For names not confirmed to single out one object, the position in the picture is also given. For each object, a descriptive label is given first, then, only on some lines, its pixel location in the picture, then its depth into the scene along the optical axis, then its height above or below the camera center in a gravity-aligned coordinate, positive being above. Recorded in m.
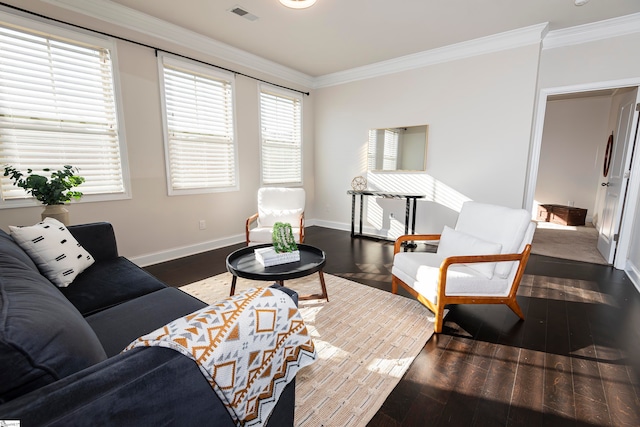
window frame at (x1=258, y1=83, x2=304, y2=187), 4.60 +0.93
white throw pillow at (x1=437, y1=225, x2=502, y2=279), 2.20 -0.59
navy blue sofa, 0.56 -0.45
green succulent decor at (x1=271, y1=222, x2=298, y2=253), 2.50 -0.58
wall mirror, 4.44 +0.38
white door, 3.39 -0.11
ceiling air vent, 2.99 +1.67
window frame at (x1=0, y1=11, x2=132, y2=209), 2.54 +1.11
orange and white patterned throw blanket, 0.72 -0.47
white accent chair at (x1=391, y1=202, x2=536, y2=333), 2.12 -0.74
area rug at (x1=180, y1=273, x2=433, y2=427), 1.49 -1.17
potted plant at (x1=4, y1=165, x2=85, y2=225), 2.34 -0.16
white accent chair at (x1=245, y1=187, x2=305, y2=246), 3.53 -0.54
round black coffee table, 2.14 -0.76
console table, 4.27 -0.43
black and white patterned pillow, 1.71 -0.50
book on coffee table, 2.37 -0.71
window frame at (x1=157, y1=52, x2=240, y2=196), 3.46 +0.83
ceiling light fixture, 2.48 +1.45
